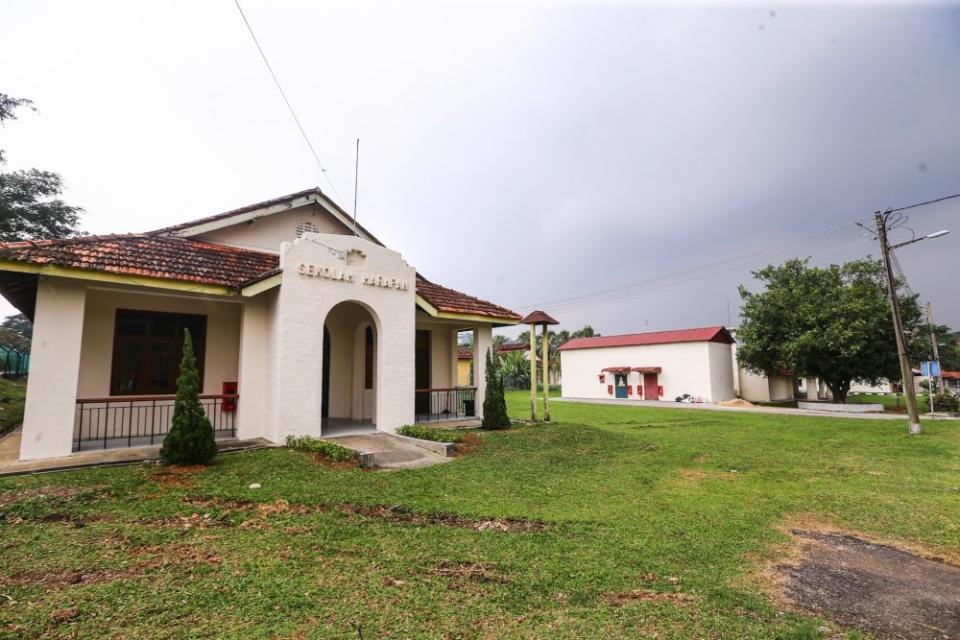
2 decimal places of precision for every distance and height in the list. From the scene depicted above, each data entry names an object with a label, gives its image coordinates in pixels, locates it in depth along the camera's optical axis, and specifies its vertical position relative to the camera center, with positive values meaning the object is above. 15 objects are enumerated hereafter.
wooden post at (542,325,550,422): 14.27 +0.14
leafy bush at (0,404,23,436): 11.94 -0.83
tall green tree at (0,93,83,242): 24.29 +10.21
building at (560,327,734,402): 30.09 +0.79
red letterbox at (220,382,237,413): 10.41 -0.35
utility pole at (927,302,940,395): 23.91 +1.46
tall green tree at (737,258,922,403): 23.27 +2.61
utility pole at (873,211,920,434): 15.05 +2.16
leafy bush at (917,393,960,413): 22.48 -1.63
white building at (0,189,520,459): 7.67 +1.32
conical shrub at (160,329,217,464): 7.25 -0.68
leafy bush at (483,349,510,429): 12.36 -0.69
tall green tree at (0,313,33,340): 56.37 +8.40
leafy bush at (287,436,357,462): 8.16 -1.21
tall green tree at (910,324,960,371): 24.20 +1.48
